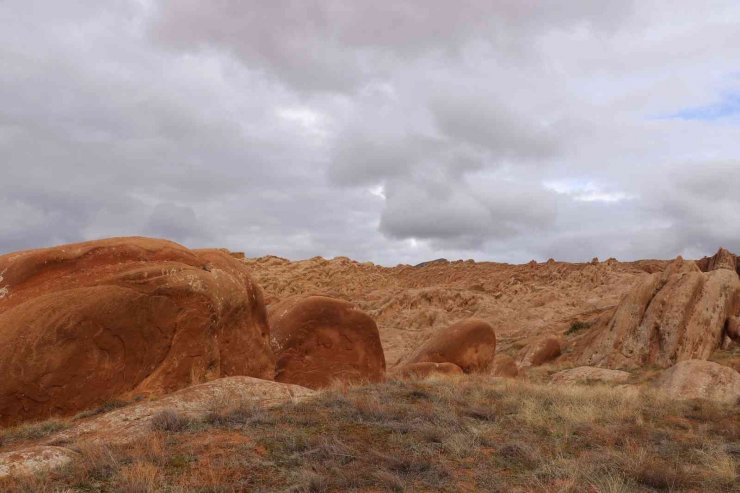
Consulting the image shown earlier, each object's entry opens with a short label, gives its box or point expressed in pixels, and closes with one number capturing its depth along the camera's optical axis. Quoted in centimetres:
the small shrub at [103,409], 931
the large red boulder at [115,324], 973
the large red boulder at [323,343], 1522
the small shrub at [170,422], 771
